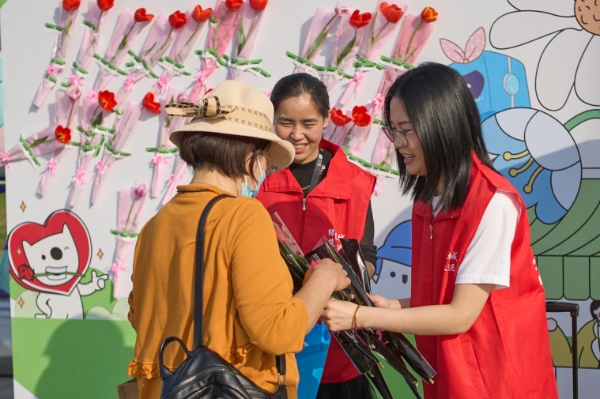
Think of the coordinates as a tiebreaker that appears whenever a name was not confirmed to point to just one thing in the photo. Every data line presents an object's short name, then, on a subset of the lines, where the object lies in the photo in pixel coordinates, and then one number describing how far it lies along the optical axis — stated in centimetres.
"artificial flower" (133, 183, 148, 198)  388
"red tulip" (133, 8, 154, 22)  381
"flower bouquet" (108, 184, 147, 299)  393
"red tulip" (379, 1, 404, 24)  353
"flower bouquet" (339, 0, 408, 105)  359
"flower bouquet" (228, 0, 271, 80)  374
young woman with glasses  190
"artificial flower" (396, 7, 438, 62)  348
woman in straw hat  166
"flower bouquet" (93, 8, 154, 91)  389
